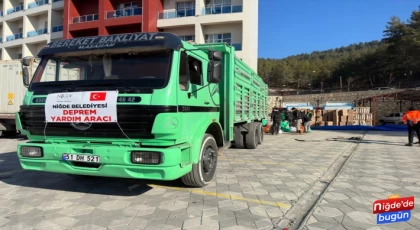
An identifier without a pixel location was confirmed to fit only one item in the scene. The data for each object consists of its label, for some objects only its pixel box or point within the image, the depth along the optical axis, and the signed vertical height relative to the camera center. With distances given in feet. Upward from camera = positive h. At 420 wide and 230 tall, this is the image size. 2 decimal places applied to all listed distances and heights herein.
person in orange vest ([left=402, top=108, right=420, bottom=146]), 38.42 -1.08
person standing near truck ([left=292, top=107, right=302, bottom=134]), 61.67 -1.40
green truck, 12.95 +0.23
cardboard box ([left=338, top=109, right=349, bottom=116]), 86.41 +0.35
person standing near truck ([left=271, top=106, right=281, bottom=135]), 56.13 -1.29
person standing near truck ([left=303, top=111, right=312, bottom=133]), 62.34 -1.43
